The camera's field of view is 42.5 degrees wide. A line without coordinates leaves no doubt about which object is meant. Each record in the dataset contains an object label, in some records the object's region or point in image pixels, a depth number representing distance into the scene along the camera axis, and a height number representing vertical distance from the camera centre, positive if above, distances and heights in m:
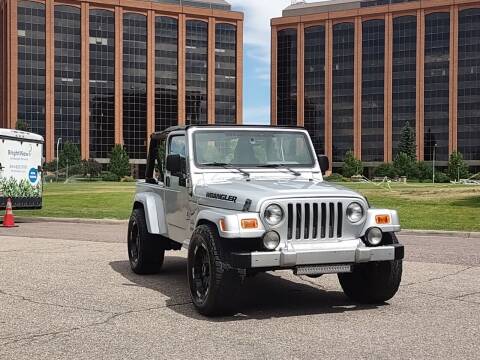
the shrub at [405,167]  107.38 +0.07
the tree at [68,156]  103.94 +1.69
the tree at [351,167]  114.06 +0.04
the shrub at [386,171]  108.50 -0.65
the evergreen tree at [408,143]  112.56 +4.47
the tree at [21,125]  98.00 +6.48
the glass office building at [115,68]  110.19 +18.53
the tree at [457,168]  105.00 -0.06
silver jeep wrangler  6.15 -0.53
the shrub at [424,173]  106.29 -0.95
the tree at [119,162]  105.44 +0.72
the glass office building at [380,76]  114.94 +18.08
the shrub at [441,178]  102.93 -1.75
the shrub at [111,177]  102.41 -1.82
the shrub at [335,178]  98.62 -1.79
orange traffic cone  18.06 -1.54
